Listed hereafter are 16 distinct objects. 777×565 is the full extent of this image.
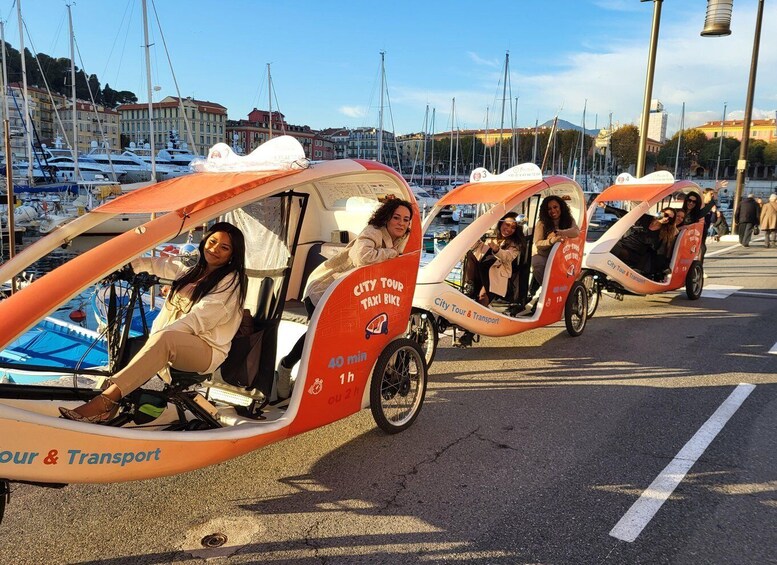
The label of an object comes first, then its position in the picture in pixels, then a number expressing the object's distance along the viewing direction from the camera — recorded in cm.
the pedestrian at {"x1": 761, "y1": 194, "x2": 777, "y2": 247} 1770
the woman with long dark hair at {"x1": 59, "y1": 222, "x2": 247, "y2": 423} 321
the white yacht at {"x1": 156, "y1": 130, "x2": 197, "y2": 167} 6644
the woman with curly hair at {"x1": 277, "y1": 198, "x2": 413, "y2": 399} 421
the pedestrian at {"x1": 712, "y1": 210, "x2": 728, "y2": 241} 1950
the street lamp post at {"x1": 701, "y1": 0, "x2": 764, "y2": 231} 1852
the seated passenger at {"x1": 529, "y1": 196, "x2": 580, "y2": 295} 709
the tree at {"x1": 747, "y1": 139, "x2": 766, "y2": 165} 10338
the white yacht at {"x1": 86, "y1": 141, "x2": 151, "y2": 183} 6253
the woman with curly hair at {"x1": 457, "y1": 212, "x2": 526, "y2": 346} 699
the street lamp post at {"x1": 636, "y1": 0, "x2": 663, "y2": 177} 1182
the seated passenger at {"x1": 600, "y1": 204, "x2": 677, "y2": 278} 934
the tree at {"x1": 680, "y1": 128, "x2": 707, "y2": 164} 10938
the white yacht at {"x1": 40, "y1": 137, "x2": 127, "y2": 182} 4491
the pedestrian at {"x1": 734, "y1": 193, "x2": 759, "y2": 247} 1731
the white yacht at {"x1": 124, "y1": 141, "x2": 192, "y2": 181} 5874
